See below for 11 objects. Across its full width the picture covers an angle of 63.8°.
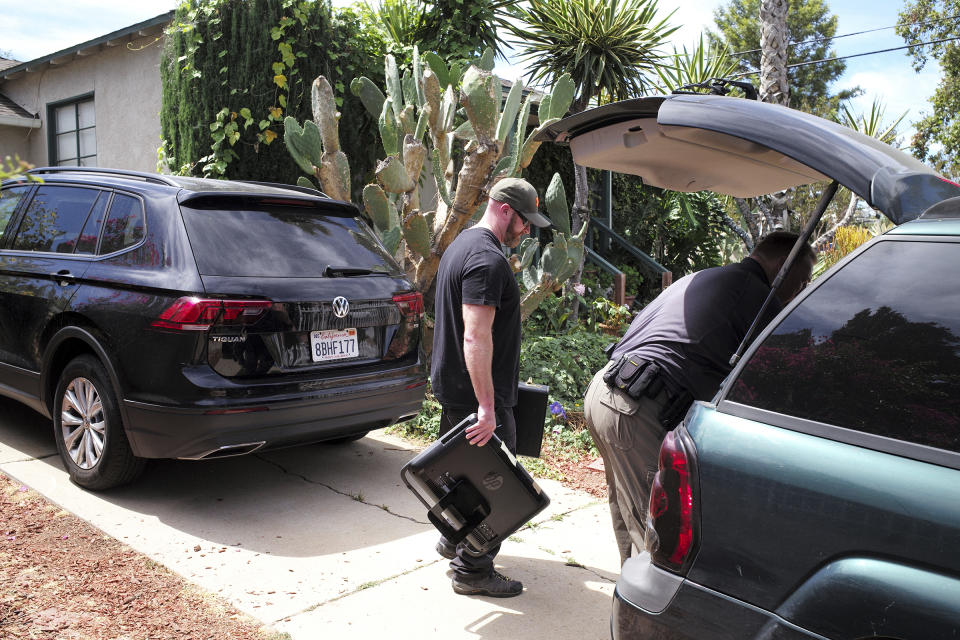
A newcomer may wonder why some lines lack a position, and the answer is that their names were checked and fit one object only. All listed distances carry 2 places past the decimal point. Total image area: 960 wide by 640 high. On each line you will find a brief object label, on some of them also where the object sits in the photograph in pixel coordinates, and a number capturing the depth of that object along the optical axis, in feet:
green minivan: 5.47
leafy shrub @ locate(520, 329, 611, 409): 21.88
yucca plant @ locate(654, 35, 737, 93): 36.88
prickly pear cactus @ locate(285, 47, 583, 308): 20.67
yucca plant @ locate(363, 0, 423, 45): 31.09
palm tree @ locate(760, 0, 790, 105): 24.06
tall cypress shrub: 27.17
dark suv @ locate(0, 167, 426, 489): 13.01
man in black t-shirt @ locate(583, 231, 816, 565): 9.75
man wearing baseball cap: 10.71
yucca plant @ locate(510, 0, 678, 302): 33.78
